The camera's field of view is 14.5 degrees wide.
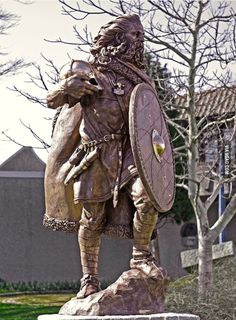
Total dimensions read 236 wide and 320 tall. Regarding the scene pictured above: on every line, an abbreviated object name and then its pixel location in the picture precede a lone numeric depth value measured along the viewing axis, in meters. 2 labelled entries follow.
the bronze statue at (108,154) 5.84
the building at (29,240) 21.05
